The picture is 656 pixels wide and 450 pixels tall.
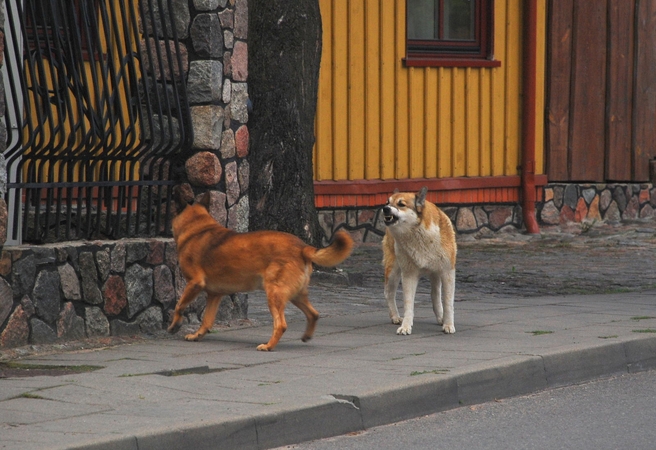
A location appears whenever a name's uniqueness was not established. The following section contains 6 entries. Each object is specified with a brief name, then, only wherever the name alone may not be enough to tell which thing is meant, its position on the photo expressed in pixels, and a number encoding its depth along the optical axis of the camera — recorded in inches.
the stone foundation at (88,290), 611.5
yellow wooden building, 1232.2
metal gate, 647.8
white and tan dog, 689.0
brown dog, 631.8
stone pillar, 730.8
